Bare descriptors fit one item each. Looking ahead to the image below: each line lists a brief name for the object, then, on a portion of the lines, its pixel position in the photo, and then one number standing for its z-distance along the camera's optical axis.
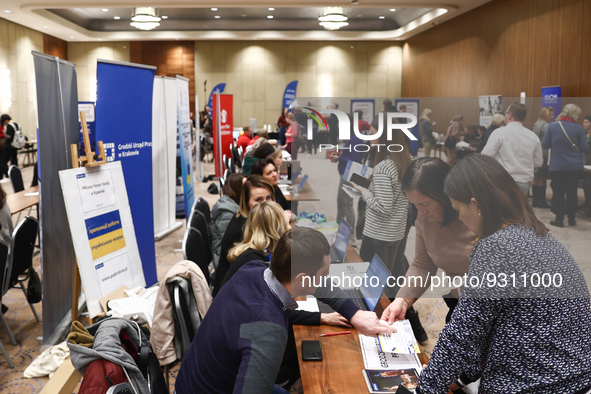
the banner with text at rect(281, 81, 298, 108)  19.55
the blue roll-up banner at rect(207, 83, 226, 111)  17.55
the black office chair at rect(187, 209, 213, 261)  3.74
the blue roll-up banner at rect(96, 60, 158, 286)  4.52
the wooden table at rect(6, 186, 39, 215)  5.18
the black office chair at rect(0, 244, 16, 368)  3.47
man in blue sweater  1.67
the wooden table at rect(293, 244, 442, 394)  1.90
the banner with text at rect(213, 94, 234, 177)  11.81
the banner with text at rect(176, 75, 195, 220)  7.04
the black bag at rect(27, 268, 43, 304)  4.31
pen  2.37
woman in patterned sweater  1.41
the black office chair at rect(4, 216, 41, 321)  3.94
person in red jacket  10.71
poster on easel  3.72
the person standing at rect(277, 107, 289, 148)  11.67
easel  3.87
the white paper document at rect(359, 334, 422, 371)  2.03
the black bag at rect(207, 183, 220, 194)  10.55
